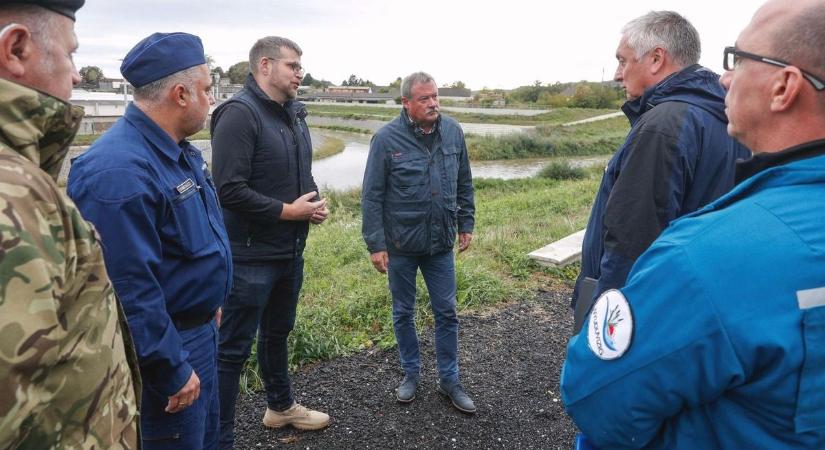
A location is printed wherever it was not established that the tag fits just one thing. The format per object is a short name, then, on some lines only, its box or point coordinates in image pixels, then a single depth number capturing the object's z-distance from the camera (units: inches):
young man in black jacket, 117.4
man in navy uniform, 75.5
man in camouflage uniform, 41.8
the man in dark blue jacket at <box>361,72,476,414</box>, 141.9
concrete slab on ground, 242.5
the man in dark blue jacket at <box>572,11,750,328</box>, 88.4
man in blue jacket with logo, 41.8
